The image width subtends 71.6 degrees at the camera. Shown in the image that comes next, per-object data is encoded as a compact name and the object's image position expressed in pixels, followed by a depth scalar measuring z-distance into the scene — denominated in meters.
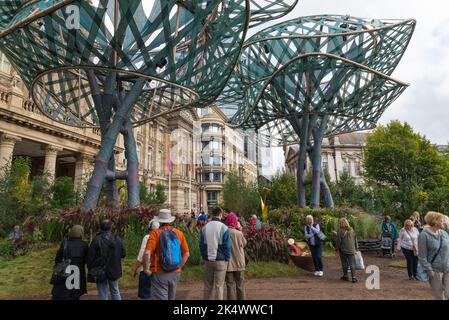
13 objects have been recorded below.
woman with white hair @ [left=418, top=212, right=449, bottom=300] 4.69
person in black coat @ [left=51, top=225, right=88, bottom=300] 4.64
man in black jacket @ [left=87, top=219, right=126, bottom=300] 4.80
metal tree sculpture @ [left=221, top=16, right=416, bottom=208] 16.23
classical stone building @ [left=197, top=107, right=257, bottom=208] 54.88
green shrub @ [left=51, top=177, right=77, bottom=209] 18.68
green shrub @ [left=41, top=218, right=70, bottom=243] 9.36
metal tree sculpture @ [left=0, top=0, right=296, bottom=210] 8.62
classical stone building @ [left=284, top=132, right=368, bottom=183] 62.66
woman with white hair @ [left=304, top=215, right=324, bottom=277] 8.53
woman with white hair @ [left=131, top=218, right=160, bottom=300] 4.62
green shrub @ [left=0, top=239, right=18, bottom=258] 9.19
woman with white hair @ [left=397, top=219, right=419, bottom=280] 7.96
